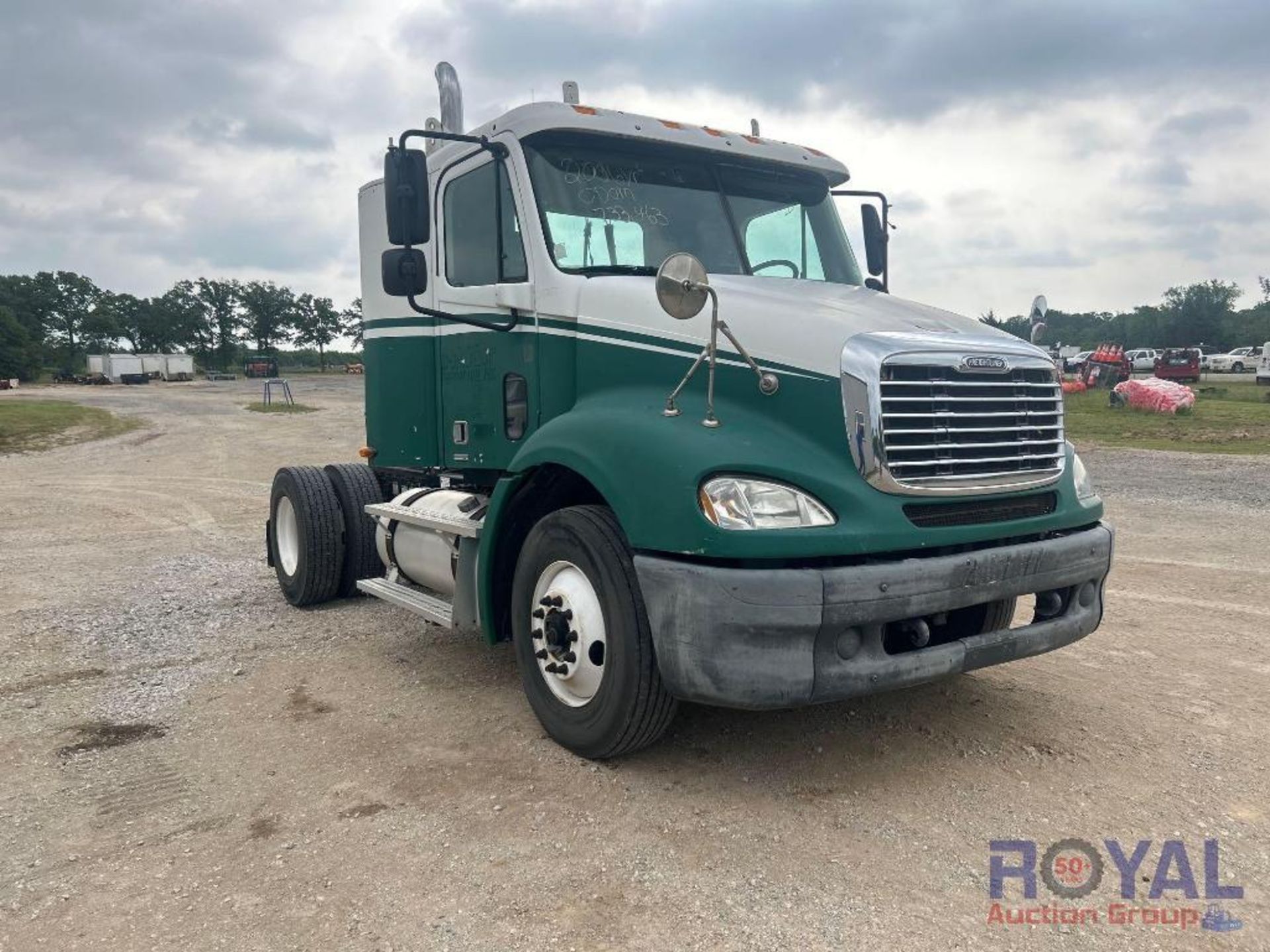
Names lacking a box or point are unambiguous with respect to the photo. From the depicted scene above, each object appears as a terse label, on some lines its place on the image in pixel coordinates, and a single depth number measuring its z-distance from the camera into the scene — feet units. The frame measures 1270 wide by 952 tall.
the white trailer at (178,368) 253.03
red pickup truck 136.98
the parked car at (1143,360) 173.27
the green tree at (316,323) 370.12
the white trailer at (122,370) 239.50
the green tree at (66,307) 346.95
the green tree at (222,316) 362.94
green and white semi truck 11.46
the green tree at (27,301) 340.39
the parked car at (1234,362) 181.27
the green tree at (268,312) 362.94
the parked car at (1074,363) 182.91
